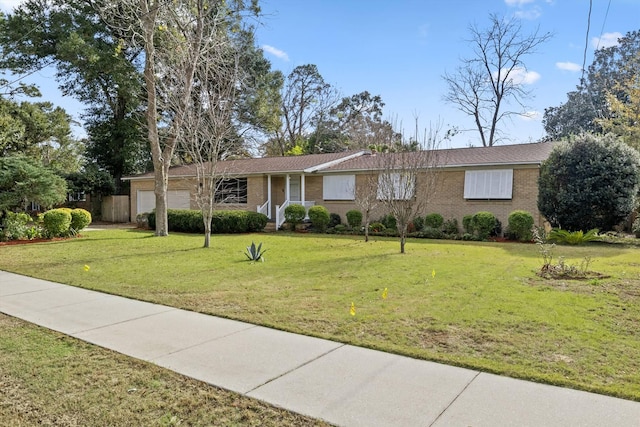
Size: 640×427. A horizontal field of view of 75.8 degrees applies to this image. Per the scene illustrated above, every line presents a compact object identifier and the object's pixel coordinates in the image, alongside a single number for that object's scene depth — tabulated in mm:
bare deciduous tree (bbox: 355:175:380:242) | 14156
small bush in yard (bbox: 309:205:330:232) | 19075
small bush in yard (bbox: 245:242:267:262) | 10180
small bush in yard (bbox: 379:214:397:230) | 17719
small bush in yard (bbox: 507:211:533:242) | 14531
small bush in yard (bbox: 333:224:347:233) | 18627
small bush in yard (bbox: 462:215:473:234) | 15989
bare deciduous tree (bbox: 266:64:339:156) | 41500
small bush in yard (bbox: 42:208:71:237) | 15062
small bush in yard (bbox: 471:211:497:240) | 15500
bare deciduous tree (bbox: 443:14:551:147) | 30750
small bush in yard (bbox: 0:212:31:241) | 14750
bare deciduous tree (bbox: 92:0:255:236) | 13734
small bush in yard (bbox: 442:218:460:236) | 16969
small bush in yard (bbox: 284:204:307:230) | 19453
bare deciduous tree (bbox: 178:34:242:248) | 12992
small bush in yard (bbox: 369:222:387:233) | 17930
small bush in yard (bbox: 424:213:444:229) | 17078
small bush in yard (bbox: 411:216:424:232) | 17516
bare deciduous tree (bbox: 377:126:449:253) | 11609
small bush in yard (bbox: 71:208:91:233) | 16375
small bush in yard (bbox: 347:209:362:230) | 18656
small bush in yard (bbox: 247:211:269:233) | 19219
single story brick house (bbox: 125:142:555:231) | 16438
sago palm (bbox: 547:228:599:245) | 13383
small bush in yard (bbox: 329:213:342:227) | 19938
